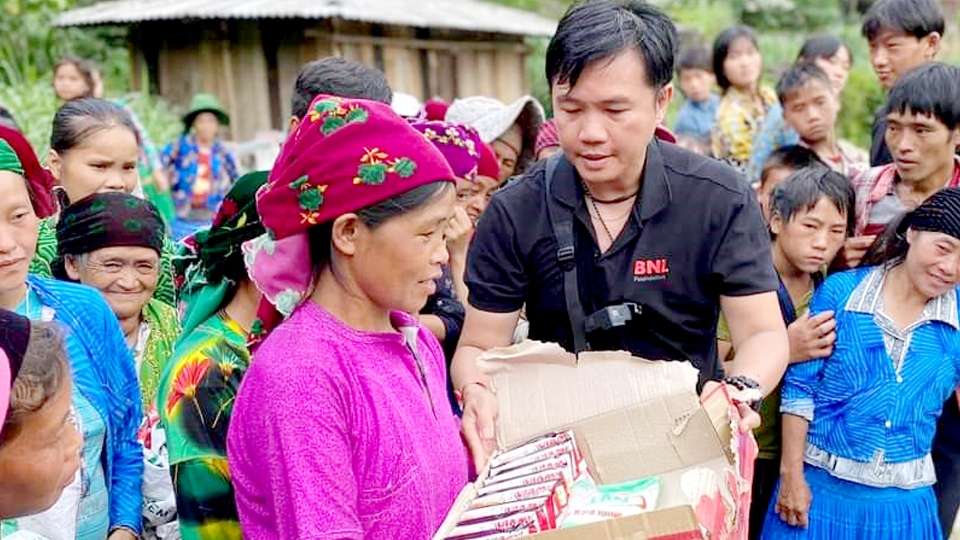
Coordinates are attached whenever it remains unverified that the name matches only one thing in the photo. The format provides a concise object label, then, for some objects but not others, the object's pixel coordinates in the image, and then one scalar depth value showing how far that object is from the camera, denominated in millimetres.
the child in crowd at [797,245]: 3303
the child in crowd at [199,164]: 8117
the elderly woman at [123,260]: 2932
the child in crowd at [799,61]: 5488
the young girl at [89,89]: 6848
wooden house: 9898
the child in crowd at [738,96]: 6297
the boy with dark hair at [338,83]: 2908
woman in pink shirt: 1640
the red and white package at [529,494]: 1744
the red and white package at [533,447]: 1967
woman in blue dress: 3020
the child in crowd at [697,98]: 7653
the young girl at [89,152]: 3500
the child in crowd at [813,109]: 4723
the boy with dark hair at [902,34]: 4250
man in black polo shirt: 2285
